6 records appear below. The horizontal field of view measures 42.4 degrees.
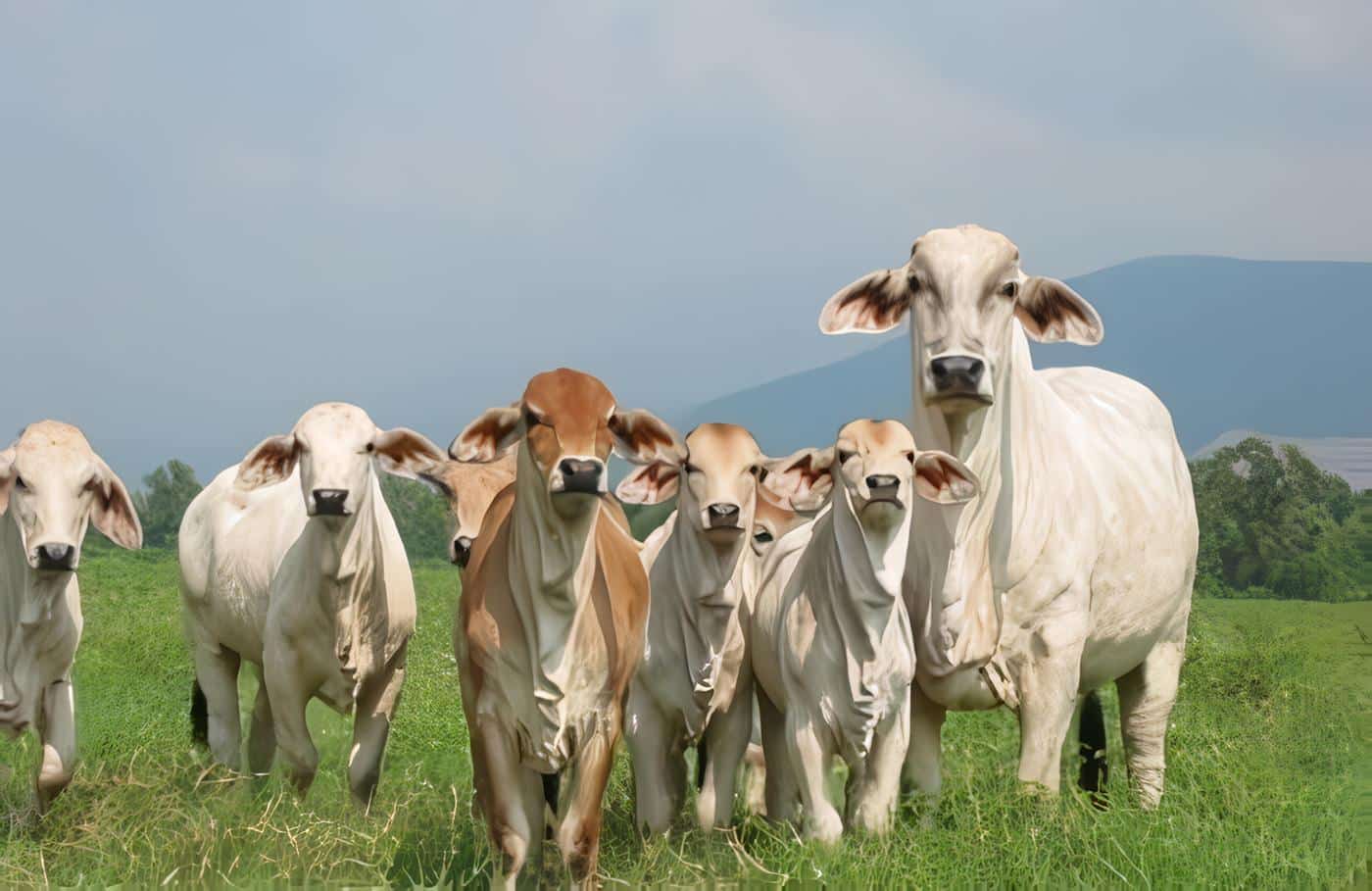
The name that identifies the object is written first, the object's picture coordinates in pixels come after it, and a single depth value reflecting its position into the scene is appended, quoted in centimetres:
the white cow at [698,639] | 732
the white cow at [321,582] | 801
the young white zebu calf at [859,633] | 704
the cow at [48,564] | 830
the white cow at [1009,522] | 716
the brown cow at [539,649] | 666
